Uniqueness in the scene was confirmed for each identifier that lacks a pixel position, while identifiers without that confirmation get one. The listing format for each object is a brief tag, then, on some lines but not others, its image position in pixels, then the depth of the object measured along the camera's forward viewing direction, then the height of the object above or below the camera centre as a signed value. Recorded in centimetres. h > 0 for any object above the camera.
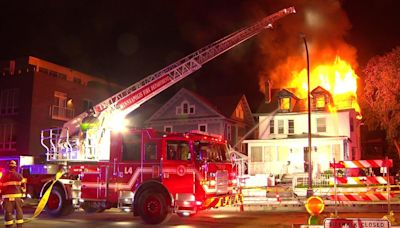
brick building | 3322 +454
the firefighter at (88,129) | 1470 +124
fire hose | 1367 -97
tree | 3231 +566
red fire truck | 1199 -18
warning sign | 556 -69
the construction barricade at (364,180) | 1035 -29
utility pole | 1798 -25
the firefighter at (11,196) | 1067 -76
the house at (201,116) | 3803 +444
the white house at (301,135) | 3350 +259
